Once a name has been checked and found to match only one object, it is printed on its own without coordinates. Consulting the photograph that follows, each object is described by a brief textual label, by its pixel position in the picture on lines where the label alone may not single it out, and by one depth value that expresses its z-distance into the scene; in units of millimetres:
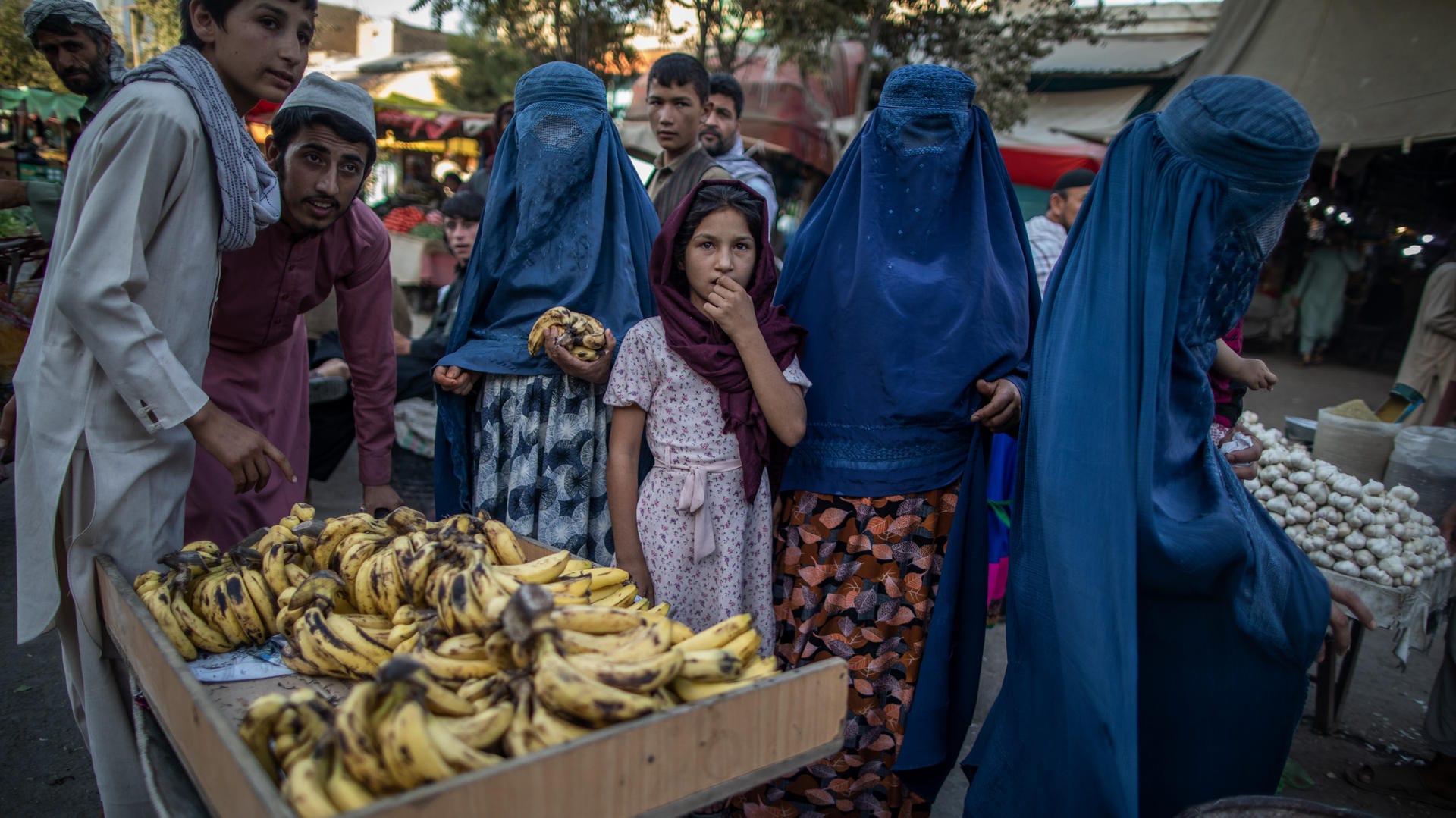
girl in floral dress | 2145
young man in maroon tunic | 2244
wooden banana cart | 1007
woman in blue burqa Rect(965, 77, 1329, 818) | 1706
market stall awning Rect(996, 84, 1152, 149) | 12414
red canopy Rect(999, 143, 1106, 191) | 11367
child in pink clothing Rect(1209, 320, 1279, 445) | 2381
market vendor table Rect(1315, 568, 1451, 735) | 2873
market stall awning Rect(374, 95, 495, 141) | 13297
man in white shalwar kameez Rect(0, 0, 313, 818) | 1710
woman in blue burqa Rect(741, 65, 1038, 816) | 2172
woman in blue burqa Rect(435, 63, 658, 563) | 2625
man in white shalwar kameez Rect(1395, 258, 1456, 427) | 5916
